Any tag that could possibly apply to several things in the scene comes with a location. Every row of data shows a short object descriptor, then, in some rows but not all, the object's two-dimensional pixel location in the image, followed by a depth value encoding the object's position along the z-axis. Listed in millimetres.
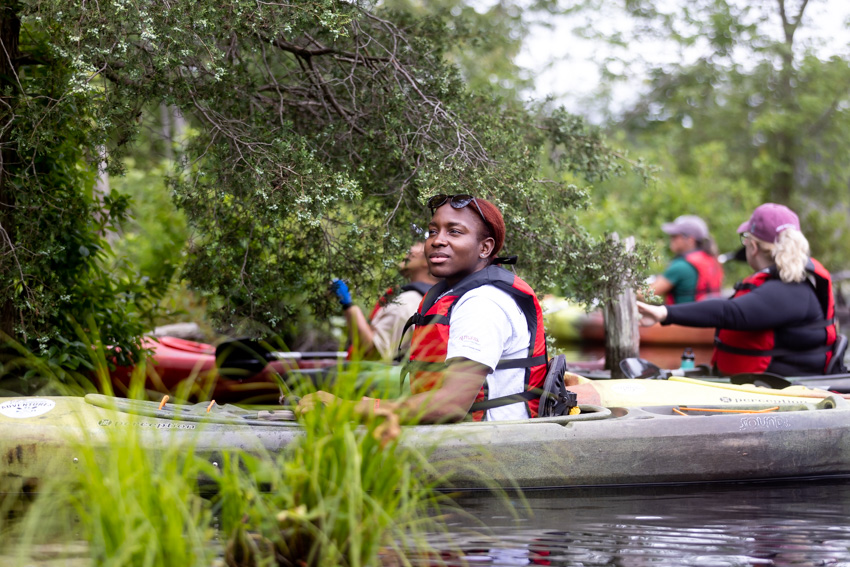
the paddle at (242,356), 11594
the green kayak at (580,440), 7504
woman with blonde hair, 10852
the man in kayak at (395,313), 10948
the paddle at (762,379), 10461
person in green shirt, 17828
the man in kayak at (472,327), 6492
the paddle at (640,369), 11211
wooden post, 13266
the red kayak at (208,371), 12102
